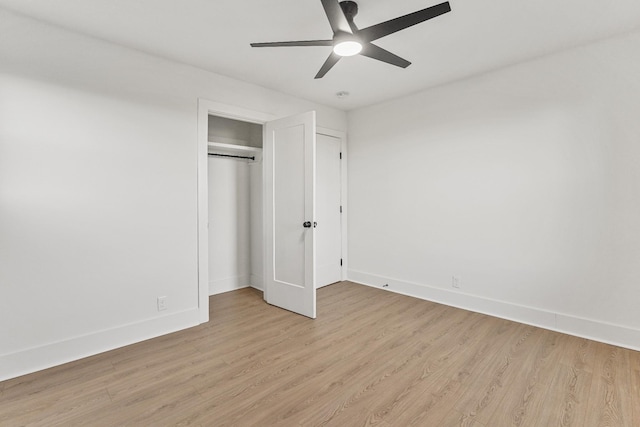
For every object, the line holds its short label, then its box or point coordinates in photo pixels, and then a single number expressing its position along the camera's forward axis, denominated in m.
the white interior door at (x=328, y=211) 4.34
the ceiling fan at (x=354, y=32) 1.68
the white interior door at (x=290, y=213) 3.18
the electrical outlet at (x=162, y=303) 2.81
